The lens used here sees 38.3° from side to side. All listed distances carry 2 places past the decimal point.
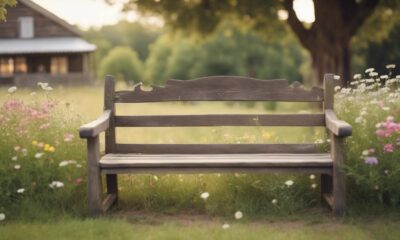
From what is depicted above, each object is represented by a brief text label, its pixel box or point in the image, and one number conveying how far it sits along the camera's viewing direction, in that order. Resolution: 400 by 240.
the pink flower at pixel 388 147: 4.66
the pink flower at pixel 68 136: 5.15
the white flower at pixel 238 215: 4.64
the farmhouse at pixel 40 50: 32.59
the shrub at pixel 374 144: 4.70
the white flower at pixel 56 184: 4.73
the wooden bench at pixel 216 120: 5.13
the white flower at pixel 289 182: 4.75
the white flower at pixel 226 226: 4.51
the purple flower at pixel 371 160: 4.52
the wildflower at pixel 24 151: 4.96
